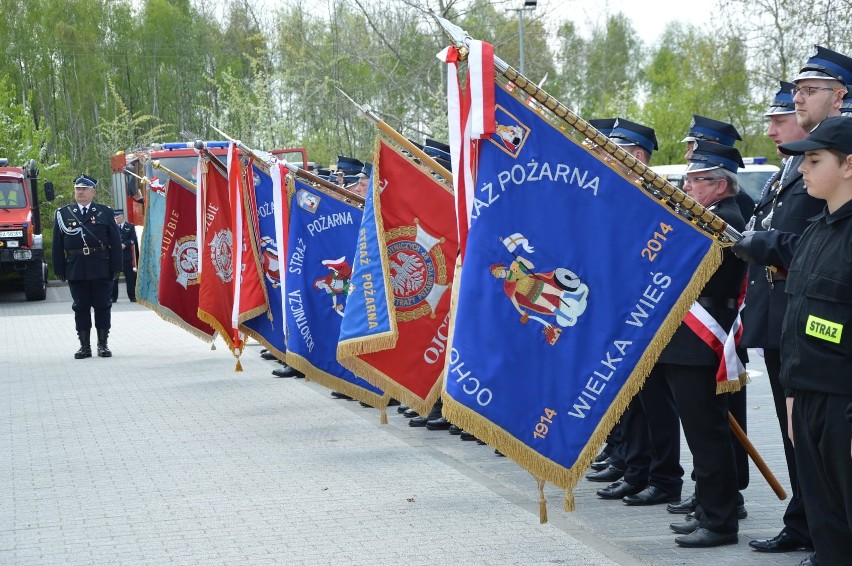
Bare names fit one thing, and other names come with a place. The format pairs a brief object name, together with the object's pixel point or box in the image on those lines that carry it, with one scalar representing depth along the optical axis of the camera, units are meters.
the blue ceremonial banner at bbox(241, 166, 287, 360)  10.73
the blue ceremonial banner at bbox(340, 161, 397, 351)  7.65
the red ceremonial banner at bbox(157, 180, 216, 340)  13.56
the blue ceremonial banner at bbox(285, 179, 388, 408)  9.21
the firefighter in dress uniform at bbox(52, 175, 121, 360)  14.19
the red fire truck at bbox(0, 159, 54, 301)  24.83
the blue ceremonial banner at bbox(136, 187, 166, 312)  14.62
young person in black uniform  3.85
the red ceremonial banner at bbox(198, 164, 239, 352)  12.10
